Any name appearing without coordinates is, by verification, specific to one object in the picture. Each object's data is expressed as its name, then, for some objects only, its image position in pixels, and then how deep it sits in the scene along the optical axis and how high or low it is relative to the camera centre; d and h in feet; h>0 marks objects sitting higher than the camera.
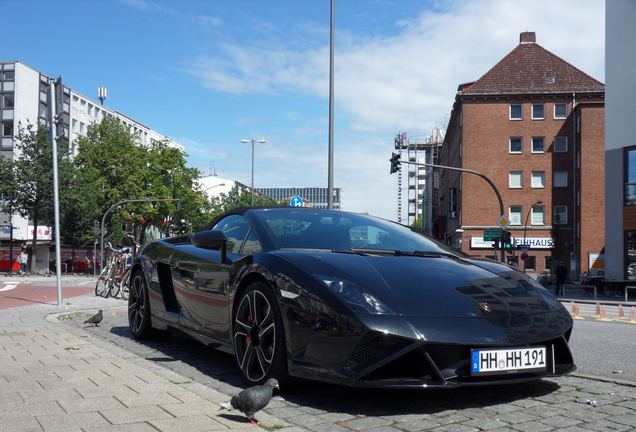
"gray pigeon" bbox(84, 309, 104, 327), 27.32 -4.37
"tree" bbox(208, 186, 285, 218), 240.94 +9.24
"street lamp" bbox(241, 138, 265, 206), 204.94 +27.52
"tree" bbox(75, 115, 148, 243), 153.38 +13.68
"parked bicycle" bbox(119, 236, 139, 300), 48.11 -5.08
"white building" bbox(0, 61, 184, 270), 193.36 +37.26
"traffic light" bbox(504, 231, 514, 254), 83.24 -2.12
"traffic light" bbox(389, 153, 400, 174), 83.67 +8.47
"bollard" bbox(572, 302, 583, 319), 44.84 -6.46
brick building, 149.89 +17.40
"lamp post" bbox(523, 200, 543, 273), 149.67 +0.02
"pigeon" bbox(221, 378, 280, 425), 10.71 -3.11
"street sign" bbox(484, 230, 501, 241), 87.94 -1.35
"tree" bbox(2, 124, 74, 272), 128.26 +8.99
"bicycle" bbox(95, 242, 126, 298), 50.31 -4.67
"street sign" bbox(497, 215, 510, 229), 82.83 +0.51
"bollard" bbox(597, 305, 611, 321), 43.69 -6.41
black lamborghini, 11.21 -1.68
